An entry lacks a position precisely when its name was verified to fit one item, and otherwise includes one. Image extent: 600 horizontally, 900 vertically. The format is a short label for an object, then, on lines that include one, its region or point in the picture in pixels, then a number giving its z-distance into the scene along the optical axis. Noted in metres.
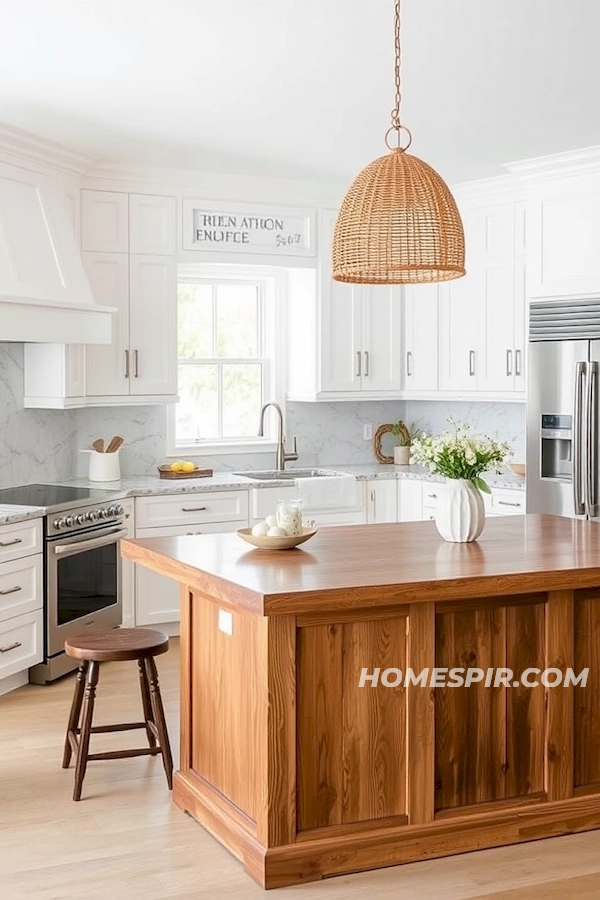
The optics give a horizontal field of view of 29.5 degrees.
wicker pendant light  3.53
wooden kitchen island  3.42
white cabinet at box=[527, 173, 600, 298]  5.91
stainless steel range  5.52
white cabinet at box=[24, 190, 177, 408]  6.23
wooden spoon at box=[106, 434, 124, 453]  6.56
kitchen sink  7.03
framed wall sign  6.66
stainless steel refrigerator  5.84
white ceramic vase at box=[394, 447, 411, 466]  7.50
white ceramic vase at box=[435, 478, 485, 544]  4.14
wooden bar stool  4.12
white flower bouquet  4.17
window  7.16
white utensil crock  6.48
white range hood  5.44
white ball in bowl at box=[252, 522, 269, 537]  3.95
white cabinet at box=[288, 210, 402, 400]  7.10
